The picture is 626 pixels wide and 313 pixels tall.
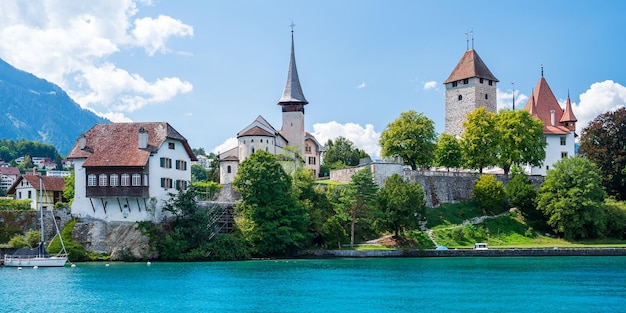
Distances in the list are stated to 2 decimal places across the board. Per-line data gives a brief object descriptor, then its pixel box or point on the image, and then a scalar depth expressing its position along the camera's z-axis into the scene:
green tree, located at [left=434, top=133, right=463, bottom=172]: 77.19
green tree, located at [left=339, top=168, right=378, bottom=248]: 62.00
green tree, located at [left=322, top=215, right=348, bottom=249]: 61.16
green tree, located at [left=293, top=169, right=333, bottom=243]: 61.78
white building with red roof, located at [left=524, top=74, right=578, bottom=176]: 82.88
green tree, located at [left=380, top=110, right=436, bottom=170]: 74.81
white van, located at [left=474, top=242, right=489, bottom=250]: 62.22
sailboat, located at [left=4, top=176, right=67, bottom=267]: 52.97
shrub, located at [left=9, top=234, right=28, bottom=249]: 56.03
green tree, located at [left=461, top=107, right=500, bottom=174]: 75.12
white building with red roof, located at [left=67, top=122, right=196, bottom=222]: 57.88
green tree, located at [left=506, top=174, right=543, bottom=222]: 71.12
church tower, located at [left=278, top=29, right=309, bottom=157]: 82.19
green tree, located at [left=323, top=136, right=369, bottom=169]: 109.81
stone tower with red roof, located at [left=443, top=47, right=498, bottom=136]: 87.38
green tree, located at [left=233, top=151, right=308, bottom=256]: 58.06
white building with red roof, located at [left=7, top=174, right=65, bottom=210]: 69.19
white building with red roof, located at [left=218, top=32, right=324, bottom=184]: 76.38
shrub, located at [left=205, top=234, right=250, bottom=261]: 57.50
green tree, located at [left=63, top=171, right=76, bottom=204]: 69.00
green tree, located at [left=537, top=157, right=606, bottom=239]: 65.81
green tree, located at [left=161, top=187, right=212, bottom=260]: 56.44
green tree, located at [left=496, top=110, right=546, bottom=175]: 75.31
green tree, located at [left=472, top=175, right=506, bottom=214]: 71.75
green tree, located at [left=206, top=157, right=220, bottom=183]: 89.46
